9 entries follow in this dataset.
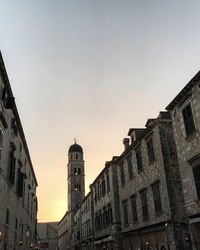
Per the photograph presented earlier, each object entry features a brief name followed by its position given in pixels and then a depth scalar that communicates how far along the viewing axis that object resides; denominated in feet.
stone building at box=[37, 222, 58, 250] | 276.67
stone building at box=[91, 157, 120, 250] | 72.22
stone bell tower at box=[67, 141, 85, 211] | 188.73
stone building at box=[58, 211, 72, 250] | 186.03
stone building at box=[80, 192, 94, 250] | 107.30
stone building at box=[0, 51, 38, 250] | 41.15
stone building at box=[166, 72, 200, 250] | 37.70
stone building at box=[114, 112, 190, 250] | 44.56
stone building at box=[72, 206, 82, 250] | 140.87
